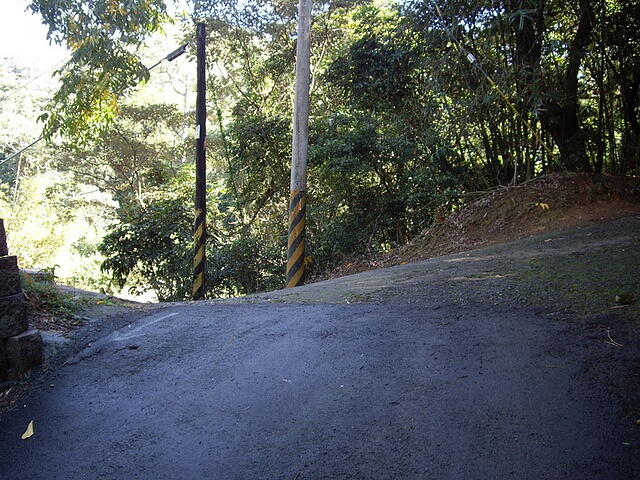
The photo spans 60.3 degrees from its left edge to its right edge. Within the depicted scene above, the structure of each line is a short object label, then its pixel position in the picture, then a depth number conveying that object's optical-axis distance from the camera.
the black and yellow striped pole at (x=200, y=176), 12.36
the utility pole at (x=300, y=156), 10.70
